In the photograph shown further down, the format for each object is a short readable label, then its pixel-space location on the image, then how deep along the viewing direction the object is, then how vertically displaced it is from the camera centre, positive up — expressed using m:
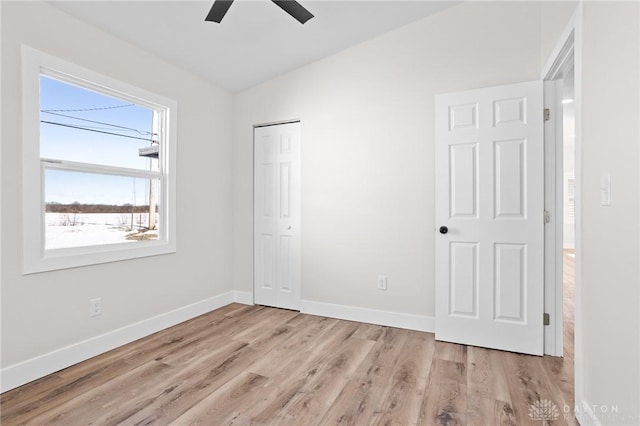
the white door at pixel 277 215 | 3.71 -0.05
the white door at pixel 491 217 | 2.57 -0.05
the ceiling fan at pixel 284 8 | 2.08 +1.34
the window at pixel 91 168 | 2.19 +0.34
